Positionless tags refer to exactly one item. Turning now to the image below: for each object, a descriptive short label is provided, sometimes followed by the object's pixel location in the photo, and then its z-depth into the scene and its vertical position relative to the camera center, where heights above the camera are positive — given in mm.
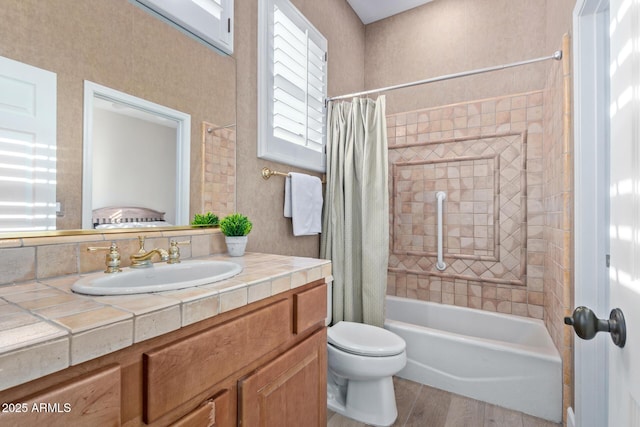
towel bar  1812 +255
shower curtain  2148 +48
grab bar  2520 -100
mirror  935 +540
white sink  753 -187
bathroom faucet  1053 -141
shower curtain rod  1678 +936
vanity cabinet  528 -363
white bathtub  1698 -872
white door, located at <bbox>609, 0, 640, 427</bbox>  457 +22
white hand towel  1958 +90
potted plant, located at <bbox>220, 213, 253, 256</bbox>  1420 -79
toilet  1598 -799
